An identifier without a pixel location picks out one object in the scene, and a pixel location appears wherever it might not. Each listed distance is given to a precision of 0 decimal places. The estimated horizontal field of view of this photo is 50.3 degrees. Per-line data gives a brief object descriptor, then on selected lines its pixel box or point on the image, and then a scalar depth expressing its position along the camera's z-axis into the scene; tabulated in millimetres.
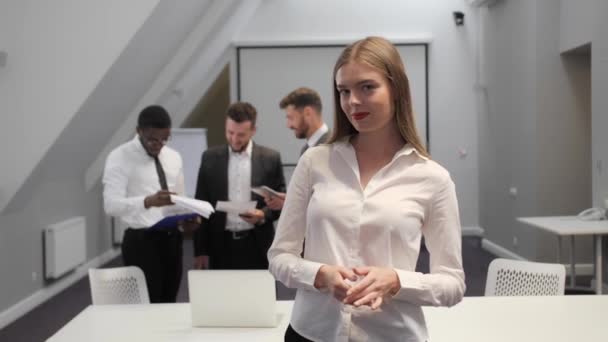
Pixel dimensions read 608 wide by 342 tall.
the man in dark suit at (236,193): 3488
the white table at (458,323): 2178
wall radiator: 5754
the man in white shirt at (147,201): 3379
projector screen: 9312
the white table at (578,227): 4691
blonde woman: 1358
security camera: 9625
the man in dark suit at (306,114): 3555
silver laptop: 2207
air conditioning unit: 7965
